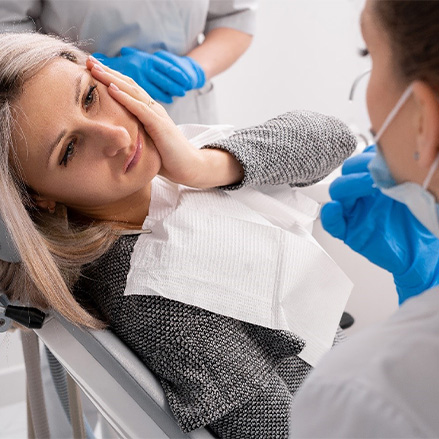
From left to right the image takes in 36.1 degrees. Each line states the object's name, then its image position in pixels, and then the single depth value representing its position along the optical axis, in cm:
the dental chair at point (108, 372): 100
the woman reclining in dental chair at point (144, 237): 106
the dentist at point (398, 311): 60
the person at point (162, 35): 150
